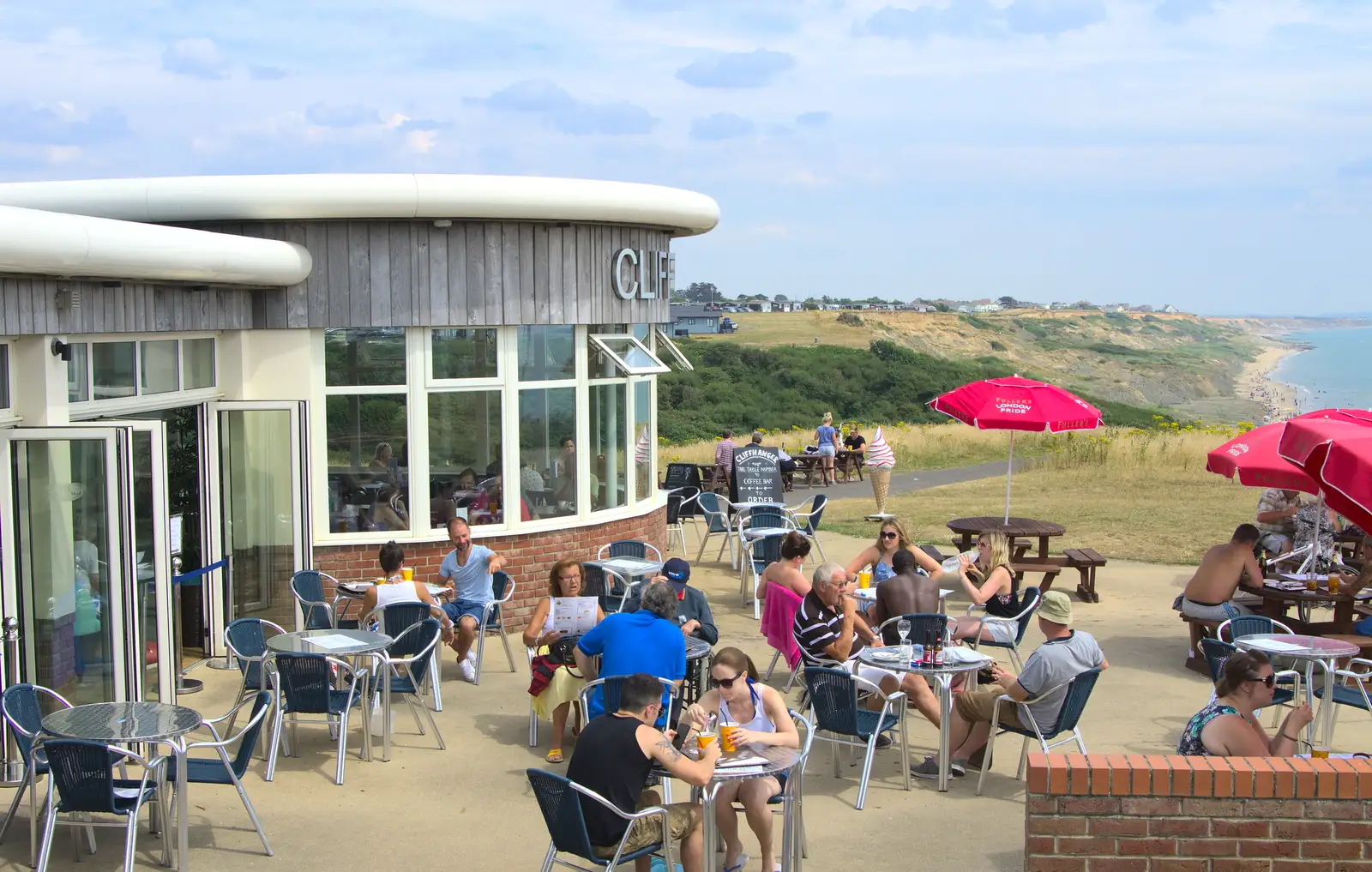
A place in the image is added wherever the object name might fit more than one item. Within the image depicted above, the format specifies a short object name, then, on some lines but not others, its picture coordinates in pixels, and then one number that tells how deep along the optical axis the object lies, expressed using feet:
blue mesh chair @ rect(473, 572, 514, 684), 32.71
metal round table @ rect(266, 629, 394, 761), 25.64
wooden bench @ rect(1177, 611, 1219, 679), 33.17
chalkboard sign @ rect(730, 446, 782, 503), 51.42
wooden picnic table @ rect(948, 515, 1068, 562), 43.29
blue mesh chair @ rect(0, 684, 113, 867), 20.01
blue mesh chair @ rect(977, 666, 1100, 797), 23.58
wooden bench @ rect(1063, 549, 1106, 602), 42.52
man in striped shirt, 26.89
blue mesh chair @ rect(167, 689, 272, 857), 20.04
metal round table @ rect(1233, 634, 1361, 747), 26.25
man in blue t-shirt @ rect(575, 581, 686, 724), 23.63
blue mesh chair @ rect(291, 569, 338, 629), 31.73
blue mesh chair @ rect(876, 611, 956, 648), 26.71
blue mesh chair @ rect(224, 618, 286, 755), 26.09
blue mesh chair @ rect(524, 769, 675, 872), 17.29
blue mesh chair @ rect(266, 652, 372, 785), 24.48
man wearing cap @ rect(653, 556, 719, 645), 27.50
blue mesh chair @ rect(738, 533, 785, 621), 41.47
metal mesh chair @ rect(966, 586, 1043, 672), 31.04
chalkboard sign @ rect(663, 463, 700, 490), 57.67
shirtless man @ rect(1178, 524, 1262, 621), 32.68
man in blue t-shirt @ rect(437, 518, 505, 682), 32.83
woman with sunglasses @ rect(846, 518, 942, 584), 33.83
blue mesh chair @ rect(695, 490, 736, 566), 48.67
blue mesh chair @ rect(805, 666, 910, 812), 23.59
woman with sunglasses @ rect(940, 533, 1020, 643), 31.01
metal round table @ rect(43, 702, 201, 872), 19.40
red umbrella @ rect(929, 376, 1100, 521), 43.21
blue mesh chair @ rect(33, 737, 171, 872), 18.48
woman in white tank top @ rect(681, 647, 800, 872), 19.88
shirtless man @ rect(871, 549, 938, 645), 29.73
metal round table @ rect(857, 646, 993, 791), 24.40
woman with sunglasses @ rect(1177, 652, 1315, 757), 19.43
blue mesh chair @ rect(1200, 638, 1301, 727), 26.86
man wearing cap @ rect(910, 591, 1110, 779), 23.75
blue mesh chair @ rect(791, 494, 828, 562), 46.78
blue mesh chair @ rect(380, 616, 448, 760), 26.58
